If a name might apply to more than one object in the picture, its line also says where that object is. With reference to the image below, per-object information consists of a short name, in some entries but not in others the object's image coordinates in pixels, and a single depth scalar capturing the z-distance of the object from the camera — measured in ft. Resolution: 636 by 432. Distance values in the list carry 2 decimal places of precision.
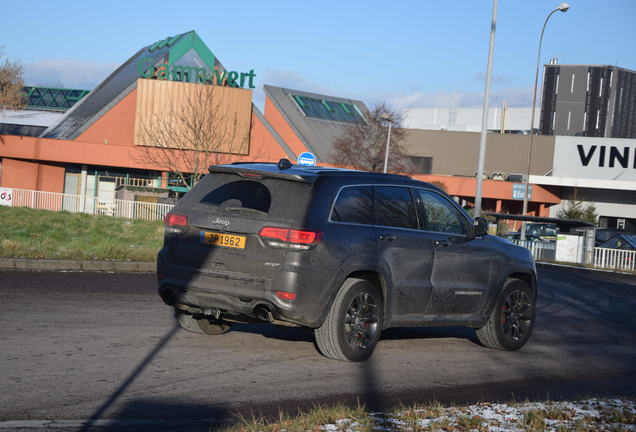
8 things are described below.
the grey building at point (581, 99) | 292.20
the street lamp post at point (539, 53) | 136.46
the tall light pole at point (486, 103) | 78.89
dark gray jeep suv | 24.00
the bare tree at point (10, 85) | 175.63
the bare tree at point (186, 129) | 143.33
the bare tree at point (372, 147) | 186.91
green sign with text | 155.63
